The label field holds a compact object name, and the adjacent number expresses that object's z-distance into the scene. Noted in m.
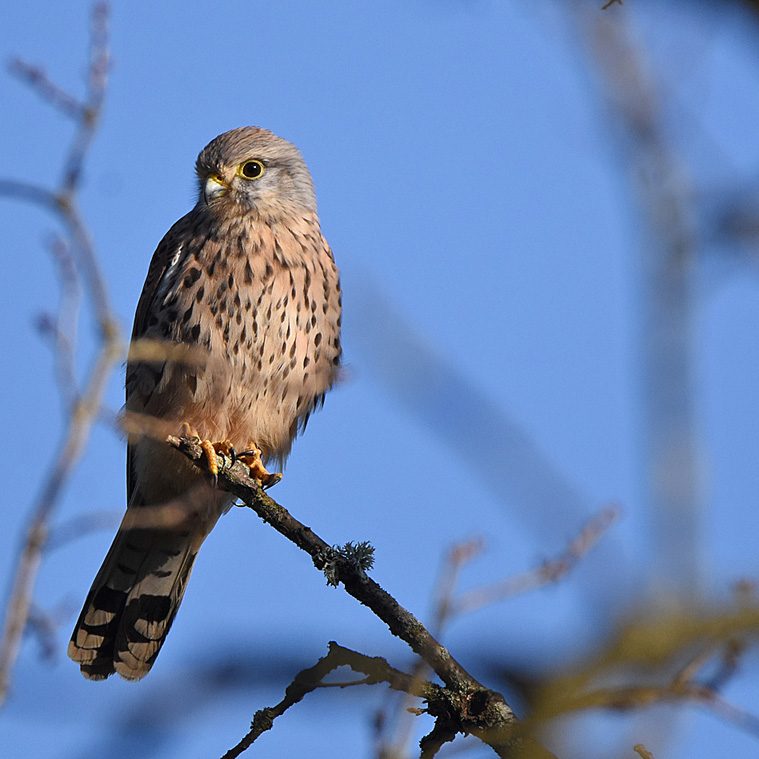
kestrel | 8.88
